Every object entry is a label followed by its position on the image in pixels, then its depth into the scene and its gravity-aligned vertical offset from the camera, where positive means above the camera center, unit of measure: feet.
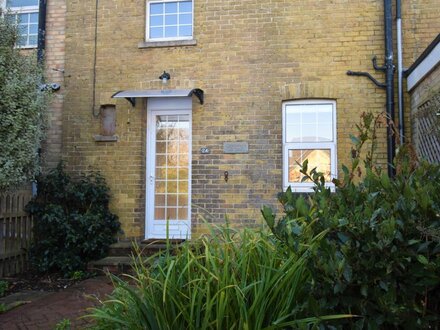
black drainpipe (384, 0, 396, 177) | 24.54 +6.49
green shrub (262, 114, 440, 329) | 7.30 -1.07
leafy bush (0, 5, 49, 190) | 21.08 +3.54
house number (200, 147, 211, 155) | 26.50 +2.03
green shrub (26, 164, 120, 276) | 25.16 -2.10
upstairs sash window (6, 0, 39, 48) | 29.60 +10.86
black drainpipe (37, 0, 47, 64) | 28.50 +9.83
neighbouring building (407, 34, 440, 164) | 20.45 +4.90
